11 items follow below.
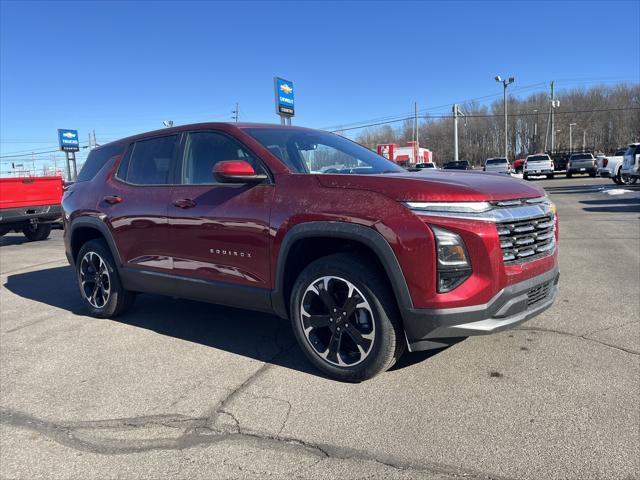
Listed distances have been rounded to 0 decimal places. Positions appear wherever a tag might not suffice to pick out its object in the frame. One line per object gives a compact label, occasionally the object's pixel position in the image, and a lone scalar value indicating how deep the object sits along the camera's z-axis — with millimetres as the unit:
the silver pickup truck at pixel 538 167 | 33844
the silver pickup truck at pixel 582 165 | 33812
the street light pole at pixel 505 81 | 45438
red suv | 2859
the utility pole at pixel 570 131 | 89438
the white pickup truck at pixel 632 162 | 19375
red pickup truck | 11375
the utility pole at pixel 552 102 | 58769
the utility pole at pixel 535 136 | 100650
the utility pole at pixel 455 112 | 46312
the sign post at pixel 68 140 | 52781
